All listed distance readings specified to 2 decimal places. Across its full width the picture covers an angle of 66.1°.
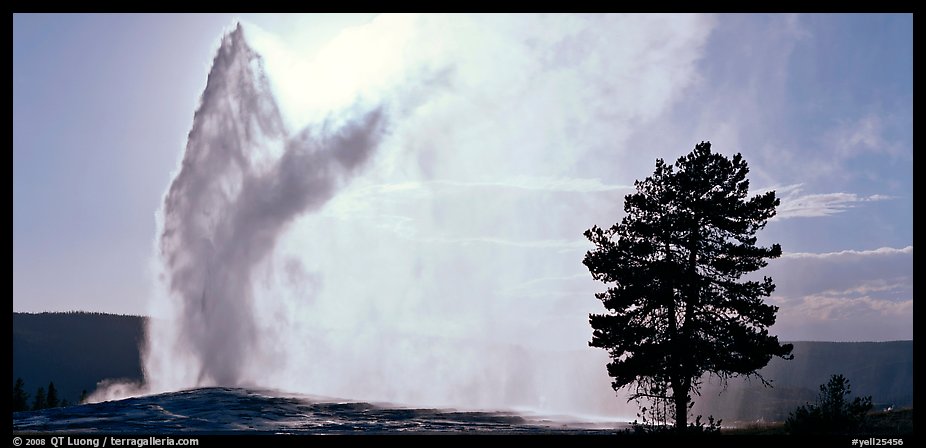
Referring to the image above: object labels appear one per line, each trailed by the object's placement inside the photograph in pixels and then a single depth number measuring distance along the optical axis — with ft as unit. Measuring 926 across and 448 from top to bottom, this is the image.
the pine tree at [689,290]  100.94
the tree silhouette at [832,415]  91.86
